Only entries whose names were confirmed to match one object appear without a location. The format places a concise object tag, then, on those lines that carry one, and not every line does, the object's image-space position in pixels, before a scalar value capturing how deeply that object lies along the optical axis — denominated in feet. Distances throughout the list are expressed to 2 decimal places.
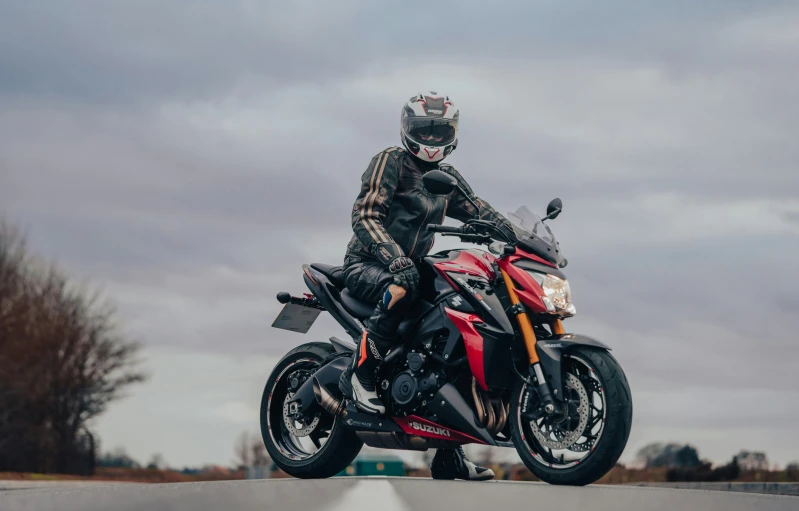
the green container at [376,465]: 115.92
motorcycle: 21.12
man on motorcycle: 25.32
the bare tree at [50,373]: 124.57
